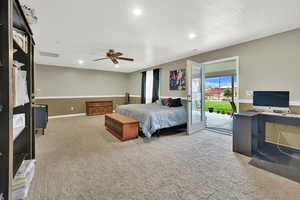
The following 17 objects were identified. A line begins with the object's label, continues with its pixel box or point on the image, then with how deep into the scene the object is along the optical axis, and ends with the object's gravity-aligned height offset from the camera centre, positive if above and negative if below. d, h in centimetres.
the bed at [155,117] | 347 -50
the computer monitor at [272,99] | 263 -1
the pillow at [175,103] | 468 -15
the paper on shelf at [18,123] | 139 -28
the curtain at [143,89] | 703 +49
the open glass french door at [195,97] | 384 +5
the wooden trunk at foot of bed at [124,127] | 338 -74
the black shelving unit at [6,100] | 90 -1
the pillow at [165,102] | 494 -13
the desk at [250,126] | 254 -53
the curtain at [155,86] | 619 +57
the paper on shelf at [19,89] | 114 +9
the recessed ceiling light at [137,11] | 212 +138
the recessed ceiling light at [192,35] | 304 +143
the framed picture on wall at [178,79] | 502 +72
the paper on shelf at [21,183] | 142 -90
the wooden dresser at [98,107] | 676 -46
